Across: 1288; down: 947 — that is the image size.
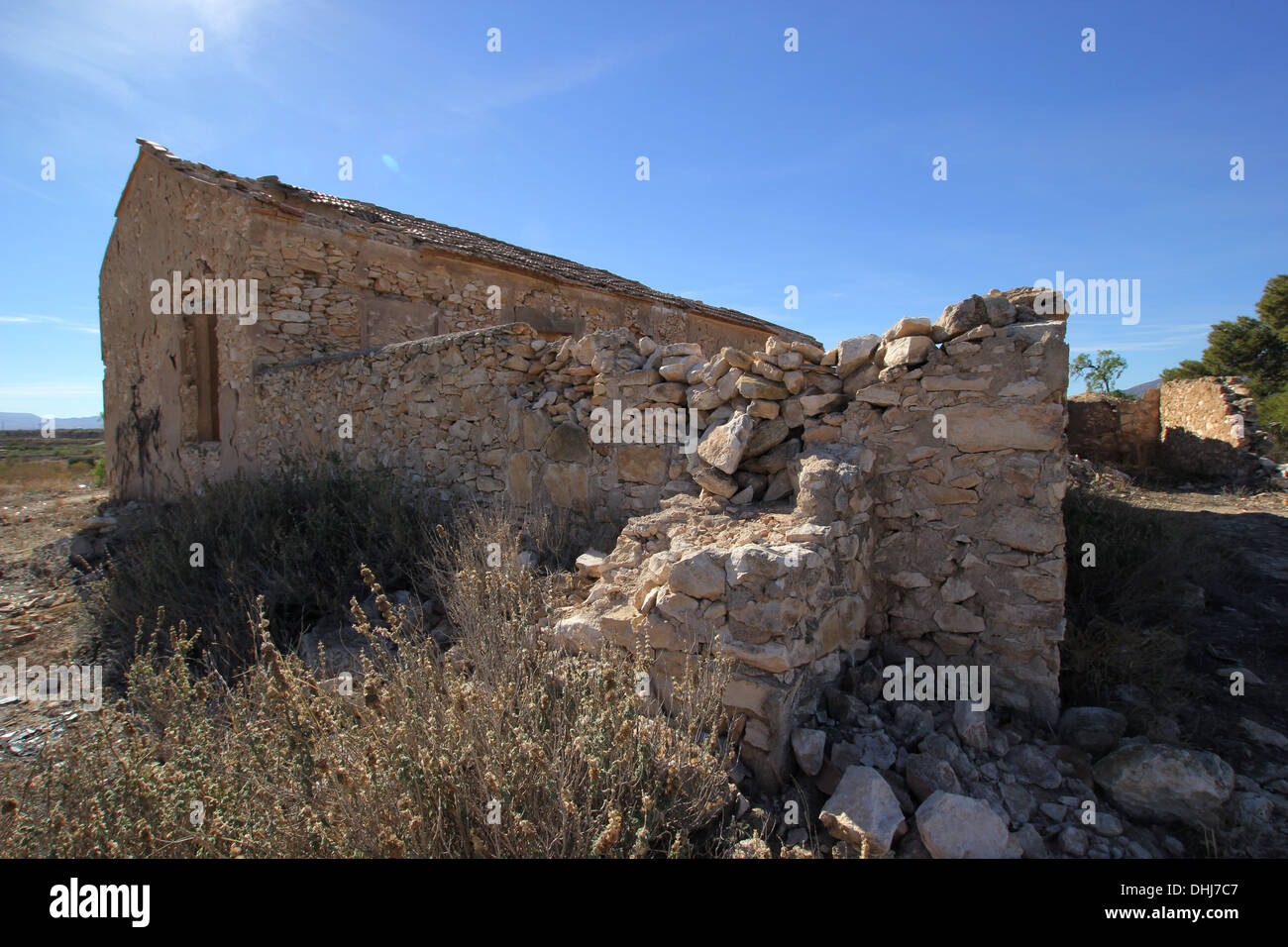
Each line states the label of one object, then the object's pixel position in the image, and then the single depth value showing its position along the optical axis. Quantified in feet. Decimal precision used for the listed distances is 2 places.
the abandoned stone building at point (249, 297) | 25.61
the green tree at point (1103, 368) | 104.47
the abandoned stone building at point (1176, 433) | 32.78
